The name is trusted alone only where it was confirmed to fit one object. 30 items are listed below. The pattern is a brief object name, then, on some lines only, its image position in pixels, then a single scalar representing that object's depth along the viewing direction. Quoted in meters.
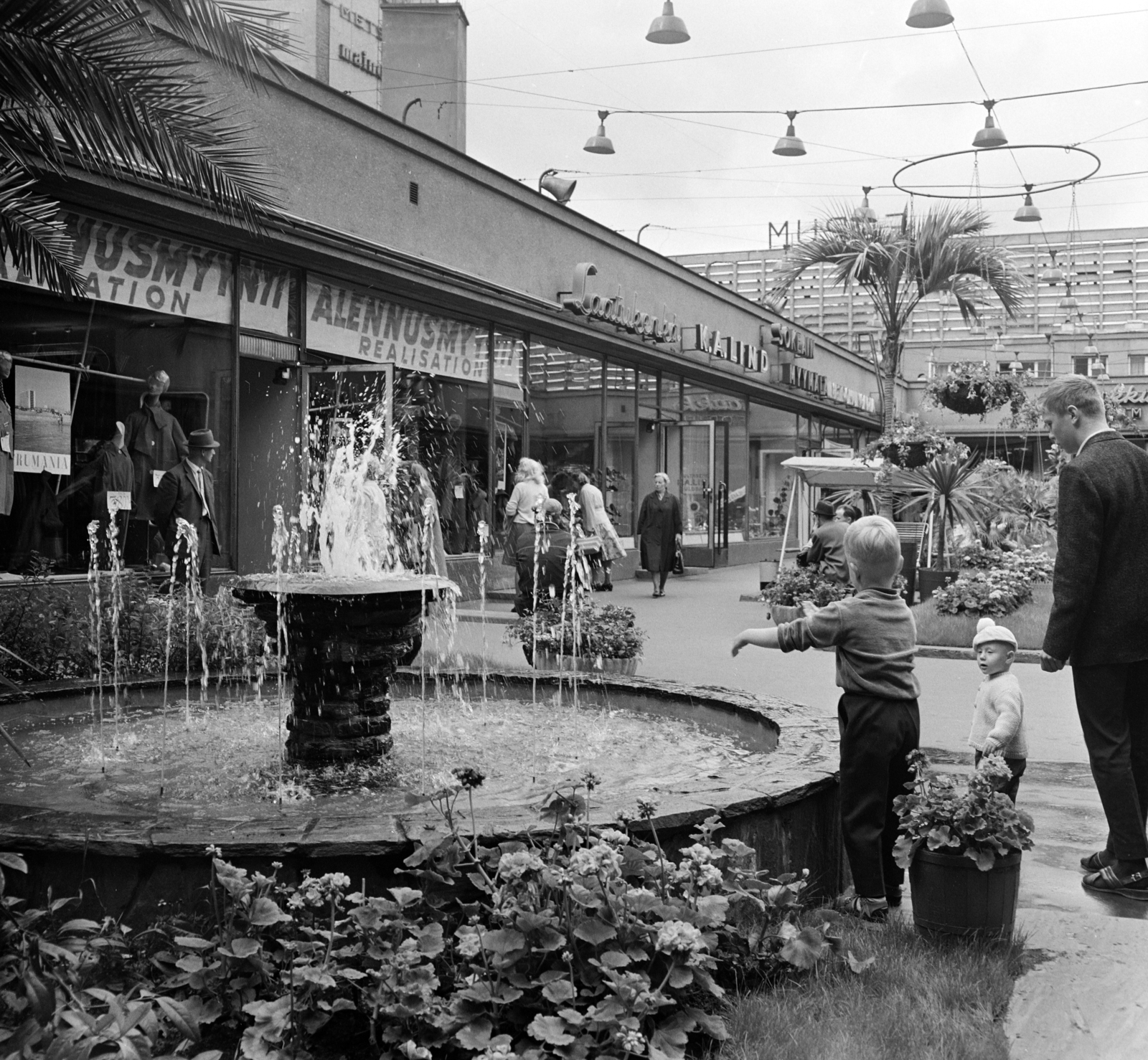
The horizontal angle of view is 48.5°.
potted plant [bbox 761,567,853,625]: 13.58
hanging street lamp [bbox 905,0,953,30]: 14.25
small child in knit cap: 5.12
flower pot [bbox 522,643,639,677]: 9.42
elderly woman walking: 18.77
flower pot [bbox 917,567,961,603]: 16.36
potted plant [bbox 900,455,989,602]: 17.08
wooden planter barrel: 3.98
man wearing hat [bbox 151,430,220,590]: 11.75
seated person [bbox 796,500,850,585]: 13.71
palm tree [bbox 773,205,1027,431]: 25.61
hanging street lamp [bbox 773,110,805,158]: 20.14
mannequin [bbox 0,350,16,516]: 10.22
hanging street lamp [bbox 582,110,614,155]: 21.23
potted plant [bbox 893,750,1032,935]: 3.96
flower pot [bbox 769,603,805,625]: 13.95
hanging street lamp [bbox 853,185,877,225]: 26.61
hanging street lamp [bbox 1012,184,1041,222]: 28.72
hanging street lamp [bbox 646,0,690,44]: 15.16
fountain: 3.72
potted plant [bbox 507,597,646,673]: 9.48
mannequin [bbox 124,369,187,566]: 11.80
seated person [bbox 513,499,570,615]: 10.82
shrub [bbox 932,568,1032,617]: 14.15
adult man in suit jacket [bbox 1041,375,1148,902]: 4.81
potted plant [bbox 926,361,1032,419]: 18.53
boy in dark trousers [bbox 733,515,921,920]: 4.32
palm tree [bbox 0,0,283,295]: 6.01
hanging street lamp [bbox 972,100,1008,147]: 19.67
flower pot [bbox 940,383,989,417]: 18.64
